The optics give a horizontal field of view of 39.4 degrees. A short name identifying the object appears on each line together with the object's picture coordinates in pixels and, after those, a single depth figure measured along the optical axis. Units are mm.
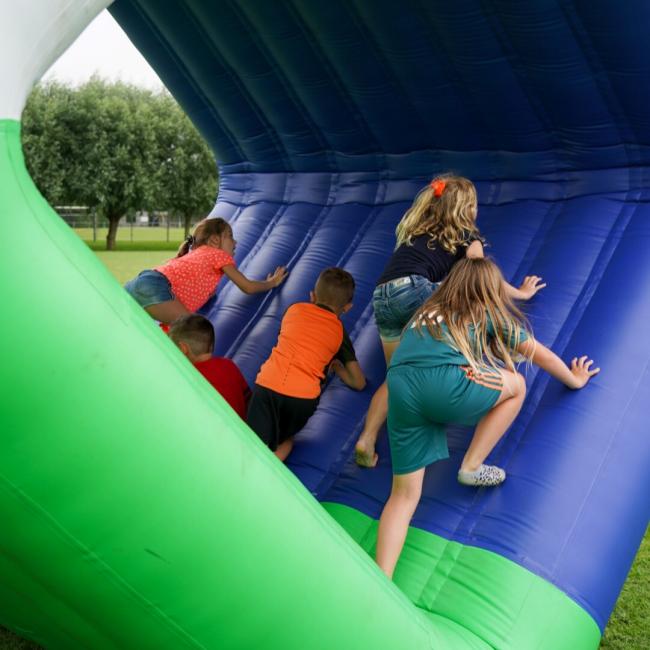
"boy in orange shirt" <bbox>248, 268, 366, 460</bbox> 3203
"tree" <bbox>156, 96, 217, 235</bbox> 26719
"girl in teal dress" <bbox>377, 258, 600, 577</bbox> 2496
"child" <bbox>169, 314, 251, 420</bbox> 3307
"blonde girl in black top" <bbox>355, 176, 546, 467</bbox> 3033
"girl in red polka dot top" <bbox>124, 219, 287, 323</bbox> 4094
